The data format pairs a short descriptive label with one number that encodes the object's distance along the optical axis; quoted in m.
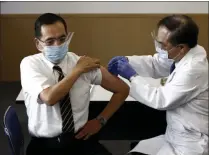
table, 2.29
